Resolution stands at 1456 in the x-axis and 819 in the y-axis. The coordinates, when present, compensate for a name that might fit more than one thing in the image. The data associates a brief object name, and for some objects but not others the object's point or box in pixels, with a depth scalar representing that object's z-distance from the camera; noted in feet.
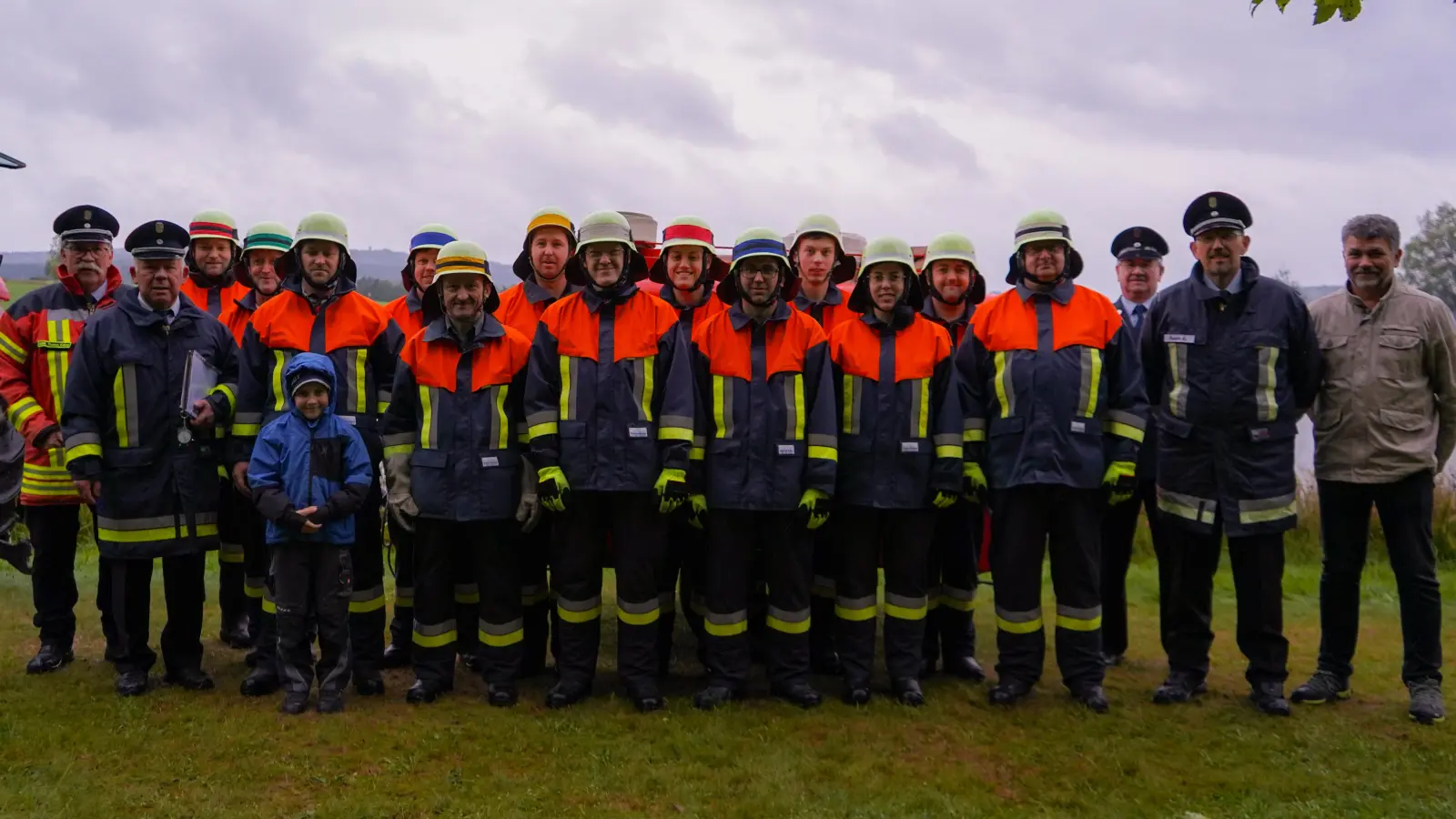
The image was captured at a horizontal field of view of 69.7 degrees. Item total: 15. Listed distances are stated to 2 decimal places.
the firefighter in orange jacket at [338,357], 18.84
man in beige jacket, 17.99
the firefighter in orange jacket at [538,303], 20.39
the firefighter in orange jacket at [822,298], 20.54
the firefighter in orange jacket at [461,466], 17.83
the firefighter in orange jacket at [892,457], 18.39
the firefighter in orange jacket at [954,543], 20.63
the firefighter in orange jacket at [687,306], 20.67
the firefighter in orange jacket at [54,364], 19.84
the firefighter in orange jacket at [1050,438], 18.15
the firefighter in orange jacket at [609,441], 17.71
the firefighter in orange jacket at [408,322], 20.57
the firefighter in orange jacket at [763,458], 17.98
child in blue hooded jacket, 17.51
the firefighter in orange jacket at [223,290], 22.40
